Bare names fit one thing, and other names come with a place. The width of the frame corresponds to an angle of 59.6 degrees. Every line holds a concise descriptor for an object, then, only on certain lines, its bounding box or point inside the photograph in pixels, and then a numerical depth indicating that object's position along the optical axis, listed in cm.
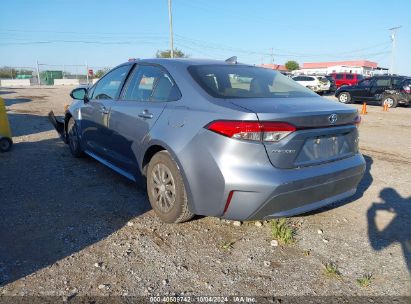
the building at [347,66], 6825
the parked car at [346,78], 2891
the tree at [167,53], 5564
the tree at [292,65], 8000
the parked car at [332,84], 2671
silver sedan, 281
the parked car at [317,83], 2561
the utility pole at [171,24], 3453
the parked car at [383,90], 1762
